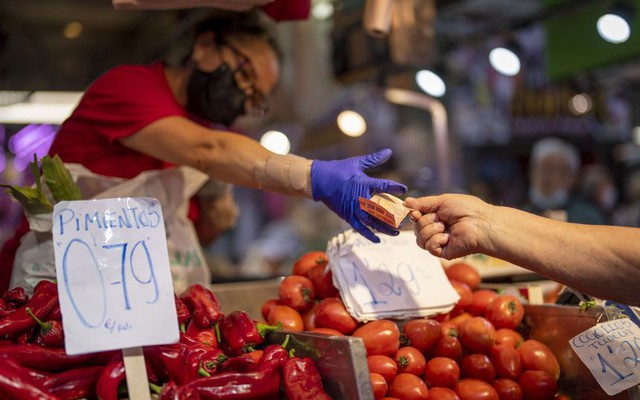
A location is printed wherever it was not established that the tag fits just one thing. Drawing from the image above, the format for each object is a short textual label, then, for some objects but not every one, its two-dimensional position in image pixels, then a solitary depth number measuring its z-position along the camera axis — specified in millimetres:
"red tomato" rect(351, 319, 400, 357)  2213
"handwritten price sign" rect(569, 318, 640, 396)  2092
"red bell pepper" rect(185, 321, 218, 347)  2058
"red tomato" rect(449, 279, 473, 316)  2609
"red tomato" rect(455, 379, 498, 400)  2152
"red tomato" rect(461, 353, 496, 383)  2284
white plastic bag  2611
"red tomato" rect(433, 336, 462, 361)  2340
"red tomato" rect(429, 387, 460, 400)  2098
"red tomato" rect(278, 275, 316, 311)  2451
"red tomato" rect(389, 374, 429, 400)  2082
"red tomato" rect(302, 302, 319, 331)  2426
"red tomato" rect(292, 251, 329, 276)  2645
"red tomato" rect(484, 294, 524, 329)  2490
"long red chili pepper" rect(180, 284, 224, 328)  2104
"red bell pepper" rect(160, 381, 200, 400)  1680
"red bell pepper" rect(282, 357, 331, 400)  1787
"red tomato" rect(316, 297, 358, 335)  2312
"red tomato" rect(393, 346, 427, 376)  2207
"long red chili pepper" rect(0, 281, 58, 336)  1906
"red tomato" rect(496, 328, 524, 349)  2416
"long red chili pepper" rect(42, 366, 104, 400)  1768
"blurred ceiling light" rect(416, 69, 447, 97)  6410
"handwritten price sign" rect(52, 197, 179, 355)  1693
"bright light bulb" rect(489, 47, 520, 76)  6680
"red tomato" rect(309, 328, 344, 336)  2268
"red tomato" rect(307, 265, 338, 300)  2523
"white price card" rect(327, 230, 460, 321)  2387
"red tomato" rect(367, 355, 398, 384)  2125
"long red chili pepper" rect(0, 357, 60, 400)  1660
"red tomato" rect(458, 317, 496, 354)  2359
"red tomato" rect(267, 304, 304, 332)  2346
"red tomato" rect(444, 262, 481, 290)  2779
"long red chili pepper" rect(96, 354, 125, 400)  1724
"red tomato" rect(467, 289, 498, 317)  2596
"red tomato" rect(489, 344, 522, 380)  2305
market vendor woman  2512
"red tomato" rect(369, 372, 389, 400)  2045
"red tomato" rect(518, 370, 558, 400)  2266
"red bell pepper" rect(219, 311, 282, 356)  2055
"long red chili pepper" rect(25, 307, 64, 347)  1874
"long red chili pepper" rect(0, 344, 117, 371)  1822
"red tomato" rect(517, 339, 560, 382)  2336
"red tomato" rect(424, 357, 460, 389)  2215
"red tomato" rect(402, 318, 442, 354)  2316
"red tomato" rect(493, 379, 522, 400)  2236
